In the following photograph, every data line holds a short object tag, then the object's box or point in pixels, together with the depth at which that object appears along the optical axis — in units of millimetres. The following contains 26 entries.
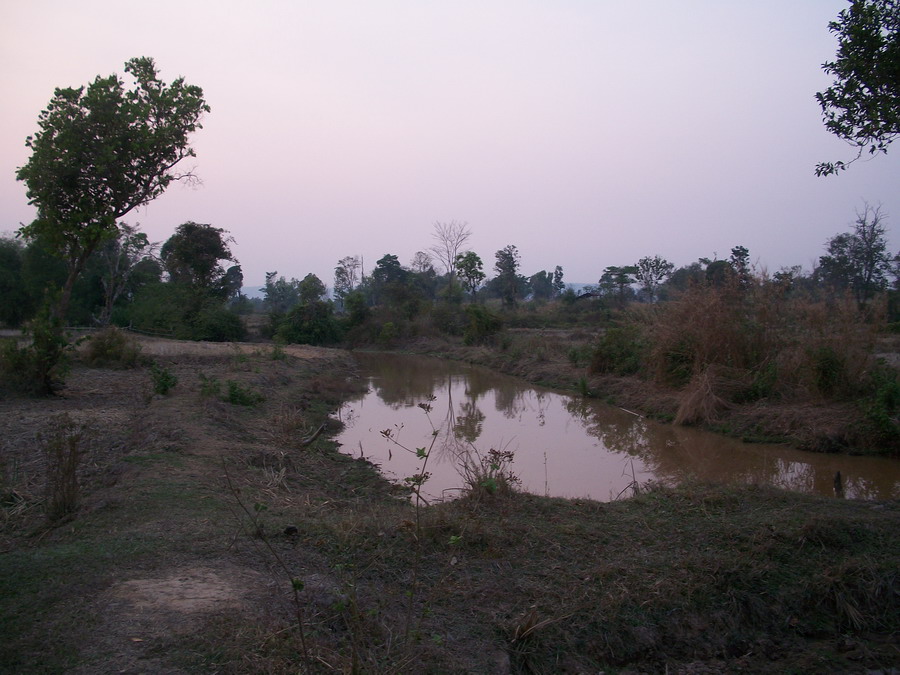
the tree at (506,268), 52062
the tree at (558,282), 76812
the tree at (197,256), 34438
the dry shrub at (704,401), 13320
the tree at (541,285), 79750
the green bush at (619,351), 18328
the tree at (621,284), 45784
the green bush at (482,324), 31891
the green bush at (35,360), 9961
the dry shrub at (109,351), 15234
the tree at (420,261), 63906
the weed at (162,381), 10930
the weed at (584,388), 18188
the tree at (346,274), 70375
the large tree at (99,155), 10250
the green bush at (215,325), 33875
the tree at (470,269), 46844
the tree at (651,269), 45906
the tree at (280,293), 68750
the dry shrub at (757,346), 12016
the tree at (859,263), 27800
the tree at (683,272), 42806
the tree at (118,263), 33156
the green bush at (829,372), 11953
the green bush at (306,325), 35219
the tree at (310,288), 43656
